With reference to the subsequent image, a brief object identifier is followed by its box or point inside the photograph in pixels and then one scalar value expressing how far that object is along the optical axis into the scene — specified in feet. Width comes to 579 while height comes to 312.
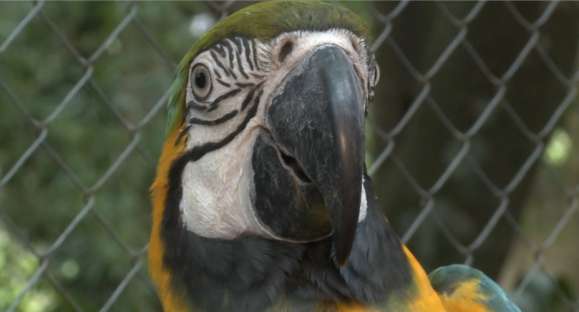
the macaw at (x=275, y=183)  3.33
